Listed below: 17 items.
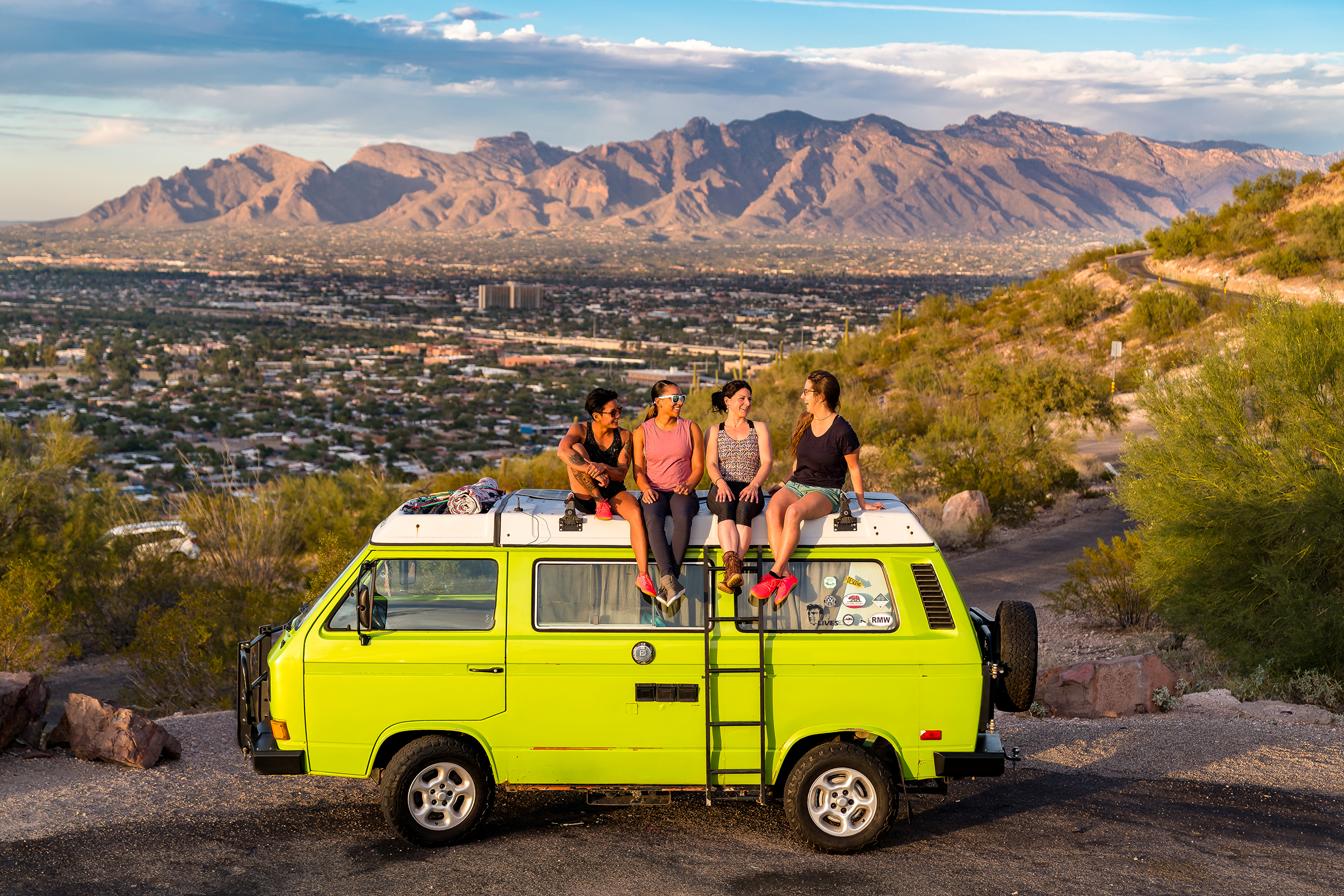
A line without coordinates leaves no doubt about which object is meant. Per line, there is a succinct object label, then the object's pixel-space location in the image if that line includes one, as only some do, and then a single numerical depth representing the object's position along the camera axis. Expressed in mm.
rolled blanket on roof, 7074
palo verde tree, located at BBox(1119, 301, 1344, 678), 11539
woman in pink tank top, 6914
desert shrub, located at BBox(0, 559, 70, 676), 12461
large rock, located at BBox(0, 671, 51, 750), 8922
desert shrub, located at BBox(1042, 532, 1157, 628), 15578
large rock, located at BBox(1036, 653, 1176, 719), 10453
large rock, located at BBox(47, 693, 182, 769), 8617
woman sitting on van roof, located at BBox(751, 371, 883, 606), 6871
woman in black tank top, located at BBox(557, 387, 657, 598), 7023
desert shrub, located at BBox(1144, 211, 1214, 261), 53000
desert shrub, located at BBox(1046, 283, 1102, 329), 47188
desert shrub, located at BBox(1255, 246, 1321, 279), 43406
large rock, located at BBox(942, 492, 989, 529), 21938
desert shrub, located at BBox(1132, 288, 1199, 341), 41750
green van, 6895
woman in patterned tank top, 6910
